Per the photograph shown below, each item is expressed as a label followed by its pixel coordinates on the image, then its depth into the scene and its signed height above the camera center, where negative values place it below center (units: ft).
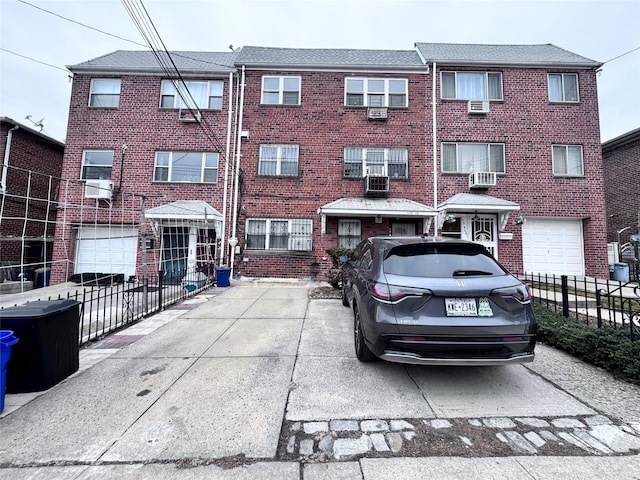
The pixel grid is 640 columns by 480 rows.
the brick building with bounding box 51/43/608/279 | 36.06 +13.89
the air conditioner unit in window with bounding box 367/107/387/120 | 37.32 +19.21
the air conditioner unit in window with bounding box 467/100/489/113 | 36.94 +20.21
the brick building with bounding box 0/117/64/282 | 35.55 +8.97
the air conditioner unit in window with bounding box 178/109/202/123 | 36.99 +18.37
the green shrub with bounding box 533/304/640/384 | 10.27 -3.51
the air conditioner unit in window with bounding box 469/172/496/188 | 35.42 +10.10
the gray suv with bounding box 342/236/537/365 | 8.85 -1.90
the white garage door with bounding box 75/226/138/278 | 36.55 -0.06
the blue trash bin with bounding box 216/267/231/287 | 30.83 -2.43
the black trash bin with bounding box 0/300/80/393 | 9.29 -3.31
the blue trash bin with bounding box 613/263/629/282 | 34.28 -1.23
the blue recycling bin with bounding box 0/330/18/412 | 8.13 -3.11
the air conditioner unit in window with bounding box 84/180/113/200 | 34.91 +7.73
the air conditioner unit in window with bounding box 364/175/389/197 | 35.53 +9.28
